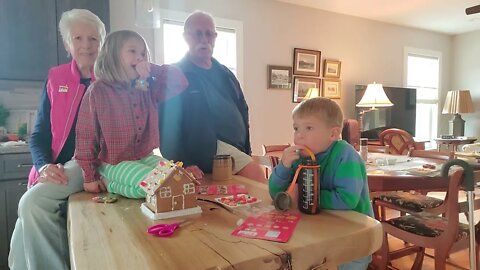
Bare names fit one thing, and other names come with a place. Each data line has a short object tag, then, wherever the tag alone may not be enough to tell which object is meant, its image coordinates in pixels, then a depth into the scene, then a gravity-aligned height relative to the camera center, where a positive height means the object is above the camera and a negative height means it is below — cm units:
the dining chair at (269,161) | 242 -37
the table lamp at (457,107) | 559 +9
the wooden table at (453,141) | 523 -50
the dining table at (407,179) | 200 -42
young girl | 105 -3
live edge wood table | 56 -26
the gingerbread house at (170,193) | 80 -21
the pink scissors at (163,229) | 68 -26
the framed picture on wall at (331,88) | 468 +36
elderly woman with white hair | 105 -18
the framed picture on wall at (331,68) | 468 +66
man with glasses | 153 -2
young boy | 94 -14
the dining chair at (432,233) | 166 -71
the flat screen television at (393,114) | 495 -3
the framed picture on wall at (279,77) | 421 +48
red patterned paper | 67 -26
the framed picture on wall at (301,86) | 443 +38
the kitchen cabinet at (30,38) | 245 +59
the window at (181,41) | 350 +85
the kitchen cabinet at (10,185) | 228 -53
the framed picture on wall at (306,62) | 441 +72
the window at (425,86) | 580 +50
